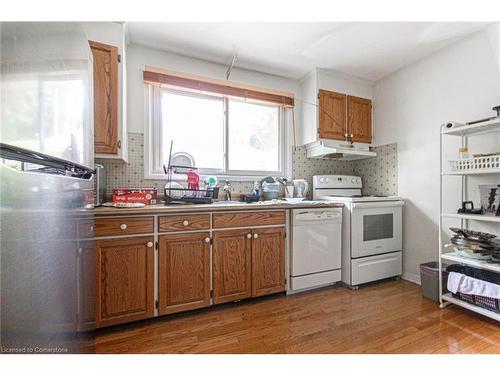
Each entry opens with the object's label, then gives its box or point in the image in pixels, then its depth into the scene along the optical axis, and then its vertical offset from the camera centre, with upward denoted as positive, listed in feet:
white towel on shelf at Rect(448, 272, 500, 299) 5.03 -2.42
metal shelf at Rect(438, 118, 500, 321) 5.08 -0.74
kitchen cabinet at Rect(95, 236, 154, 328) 4.58 -2.02
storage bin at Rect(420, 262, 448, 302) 6.21 -2.74
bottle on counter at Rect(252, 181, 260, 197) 7.67 -0.10
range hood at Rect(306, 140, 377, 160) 8.06 +1.36
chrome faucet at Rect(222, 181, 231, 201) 7.61 -0.19
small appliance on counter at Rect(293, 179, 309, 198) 8.43 -0.04
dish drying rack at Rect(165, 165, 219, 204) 5.89 -0.24
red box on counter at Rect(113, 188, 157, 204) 5.65 -0.25
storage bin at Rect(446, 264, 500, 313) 5.13 -2.42
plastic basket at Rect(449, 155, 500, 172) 5.14 +0.54
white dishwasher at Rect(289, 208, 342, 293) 6.50 -1.90
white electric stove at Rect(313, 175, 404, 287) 7.06 -1.75
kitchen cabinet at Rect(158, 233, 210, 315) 5.09 -2.04
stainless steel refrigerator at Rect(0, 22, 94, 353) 1.36 -0.03
